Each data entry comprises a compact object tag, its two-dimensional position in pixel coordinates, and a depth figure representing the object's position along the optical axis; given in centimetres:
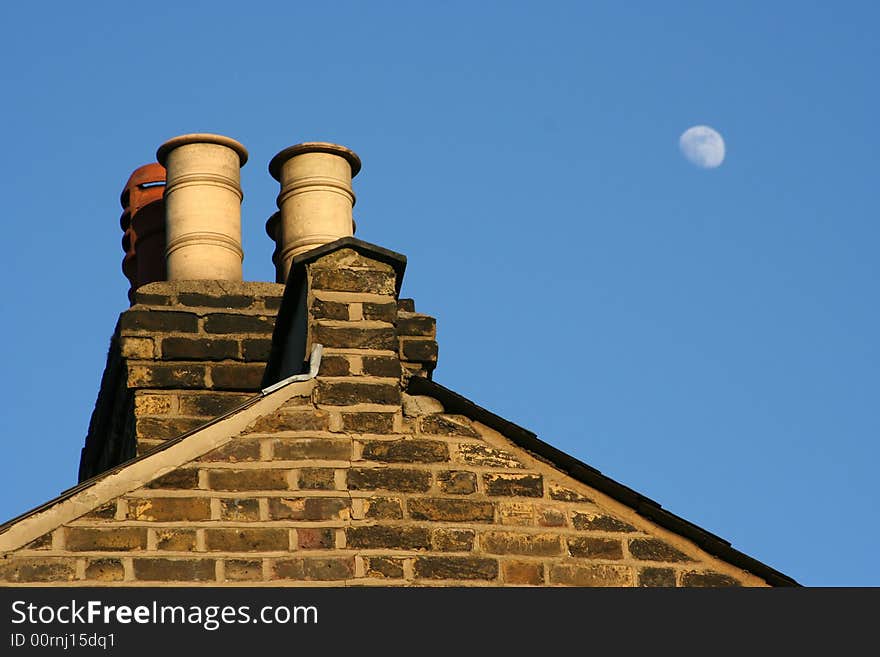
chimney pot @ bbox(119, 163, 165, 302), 1440
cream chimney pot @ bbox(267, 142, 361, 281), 1365
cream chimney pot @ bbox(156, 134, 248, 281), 1334
